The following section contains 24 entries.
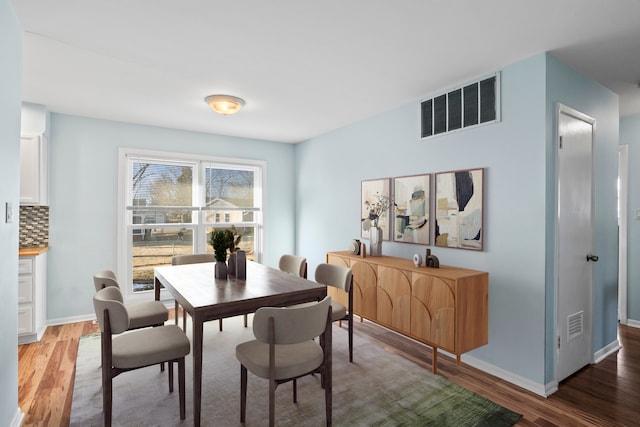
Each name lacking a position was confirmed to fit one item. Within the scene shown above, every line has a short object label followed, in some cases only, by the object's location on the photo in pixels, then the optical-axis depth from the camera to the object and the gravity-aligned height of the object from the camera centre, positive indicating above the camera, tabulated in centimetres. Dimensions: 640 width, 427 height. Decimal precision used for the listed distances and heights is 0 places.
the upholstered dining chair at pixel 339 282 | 297 -67
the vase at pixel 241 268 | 284 -47
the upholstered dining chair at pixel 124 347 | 198 -86
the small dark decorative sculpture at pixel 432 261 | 308 -45
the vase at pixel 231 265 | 294 -47
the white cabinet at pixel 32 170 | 367 +48
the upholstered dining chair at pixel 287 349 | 183 -88
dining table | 200 -56
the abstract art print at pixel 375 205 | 399 +10
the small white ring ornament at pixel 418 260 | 312 -44
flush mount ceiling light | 348 +117
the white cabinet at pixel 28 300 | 346 -92
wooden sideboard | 268 -80
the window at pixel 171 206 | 458 +10
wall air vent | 290 +102
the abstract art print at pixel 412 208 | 349 +6
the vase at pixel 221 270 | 280 -49
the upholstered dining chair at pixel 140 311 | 260 -86
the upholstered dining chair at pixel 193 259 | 374 -54
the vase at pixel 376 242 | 380 -33
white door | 268 -24
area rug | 221 -138
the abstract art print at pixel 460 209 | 300 +4
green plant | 284 -26
